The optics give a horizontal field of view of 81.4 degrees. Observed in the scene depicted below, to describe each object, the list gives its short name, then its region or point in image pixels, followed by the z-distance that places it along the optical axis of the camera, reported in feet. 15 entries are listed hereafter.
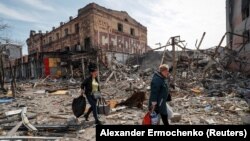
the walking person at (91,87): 13.01
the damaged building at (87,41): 58.72
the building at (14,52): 89.09
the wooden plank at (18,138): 10.97
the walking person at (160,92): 9.42
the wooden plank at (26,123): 12.41
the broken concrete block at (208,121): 13.49
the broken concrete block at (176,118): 13.73
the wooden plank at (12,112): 16.06
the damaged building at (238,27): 35.06
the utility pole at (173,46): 24.94
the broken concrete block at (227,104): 16.75
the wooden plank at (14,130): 11.81
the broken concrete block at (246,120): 12.45
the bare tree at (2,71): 32.81
